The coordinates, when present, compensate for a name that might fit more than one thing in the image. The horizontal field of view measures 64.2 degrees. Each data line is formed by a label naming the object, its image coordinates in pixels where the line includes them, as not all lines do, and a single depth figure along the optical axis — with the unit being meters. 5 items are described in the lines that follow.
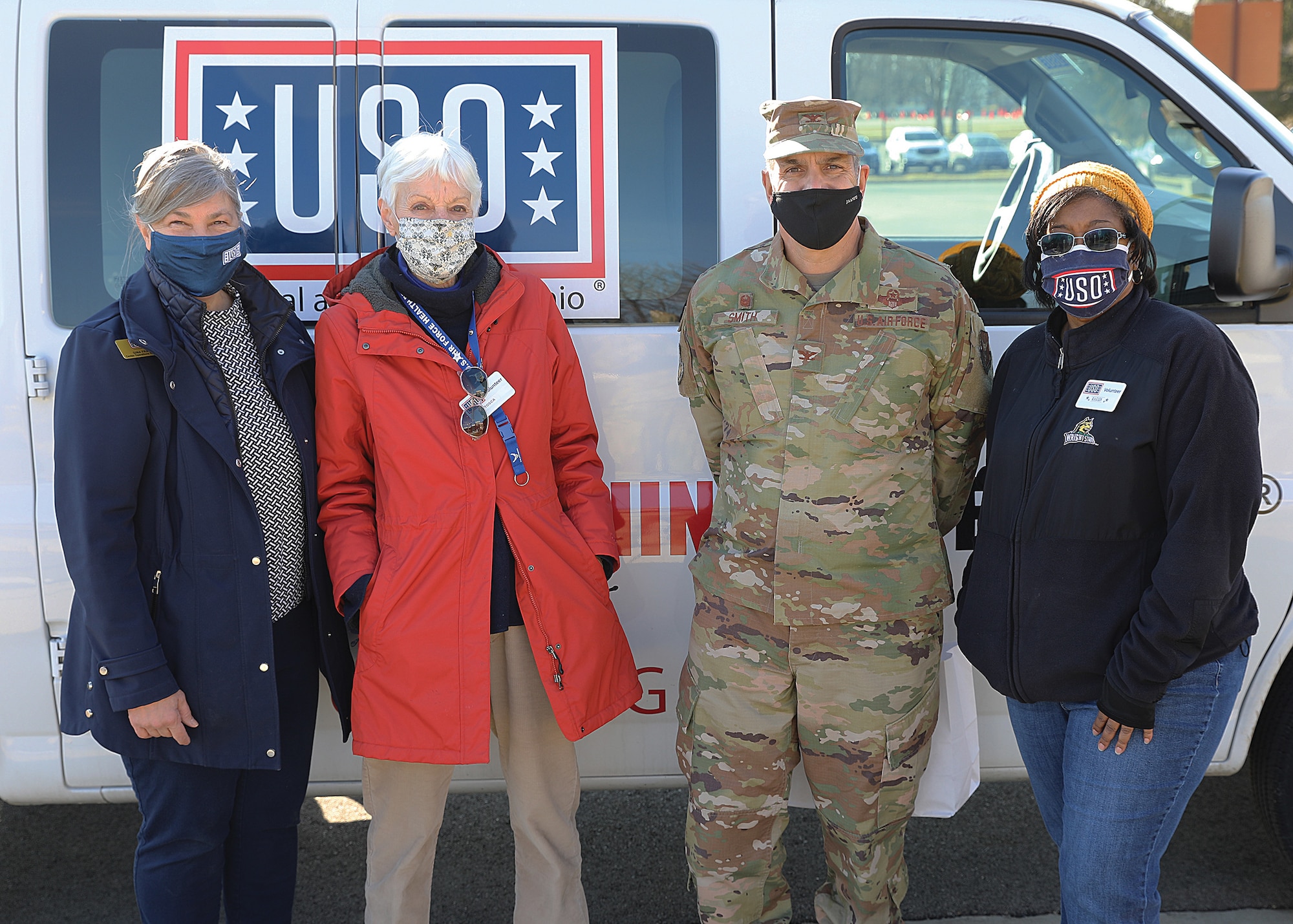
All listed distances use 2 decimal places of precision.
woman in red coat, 2.14
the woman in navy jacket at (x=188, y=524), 1.92
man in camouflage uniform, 2.13
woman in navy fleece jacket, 1.73
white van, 2.42
